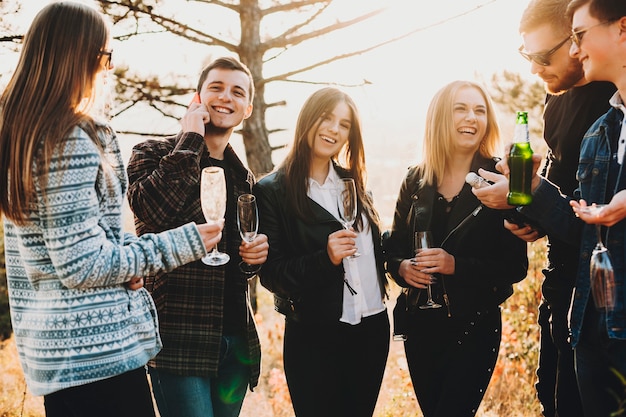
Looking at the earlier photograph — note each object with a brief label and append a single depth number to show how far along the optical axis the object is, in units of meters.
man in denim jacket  2.16
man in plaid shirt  2.74
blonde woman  3.20
